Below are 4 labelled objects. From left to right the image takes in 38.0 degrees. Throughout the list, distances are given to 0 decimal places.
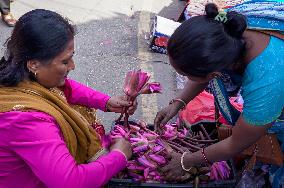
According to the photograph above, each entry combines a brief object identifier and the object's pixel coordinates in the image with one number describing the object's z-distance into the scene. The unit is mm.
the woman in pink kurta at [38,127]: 1926
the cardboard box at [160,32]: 4977
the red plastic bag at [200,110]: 3459
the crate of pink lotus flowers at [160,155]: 2516
